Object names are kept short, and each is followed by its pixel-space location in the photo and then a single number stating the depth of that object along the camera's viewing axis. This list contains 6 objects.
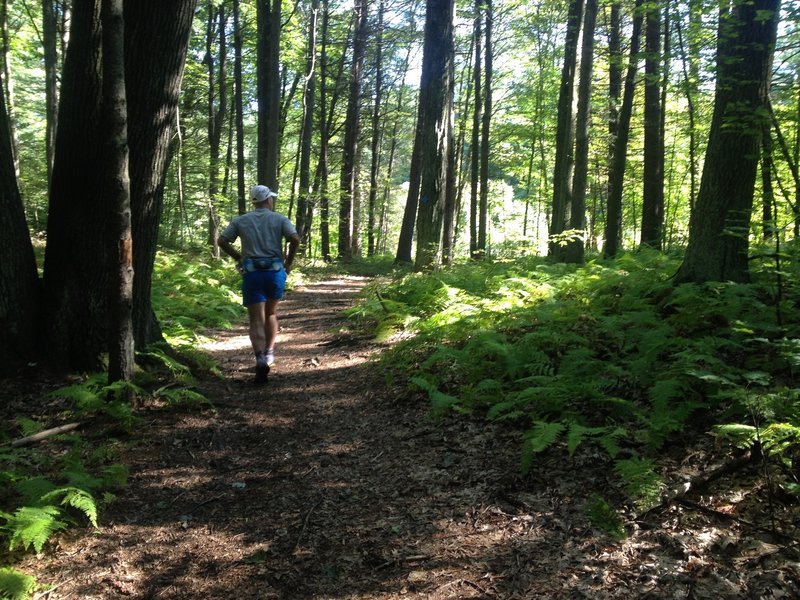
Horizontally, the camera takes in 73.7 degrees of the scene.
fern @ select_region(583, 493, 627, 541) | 2.80
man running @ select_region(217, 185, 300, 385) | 6.20
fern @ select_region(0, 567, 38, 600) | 2.42
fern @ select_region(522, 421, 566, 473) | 3.49
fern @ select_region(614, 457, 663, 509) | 2.88
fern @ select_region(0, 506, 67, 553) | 2.68
